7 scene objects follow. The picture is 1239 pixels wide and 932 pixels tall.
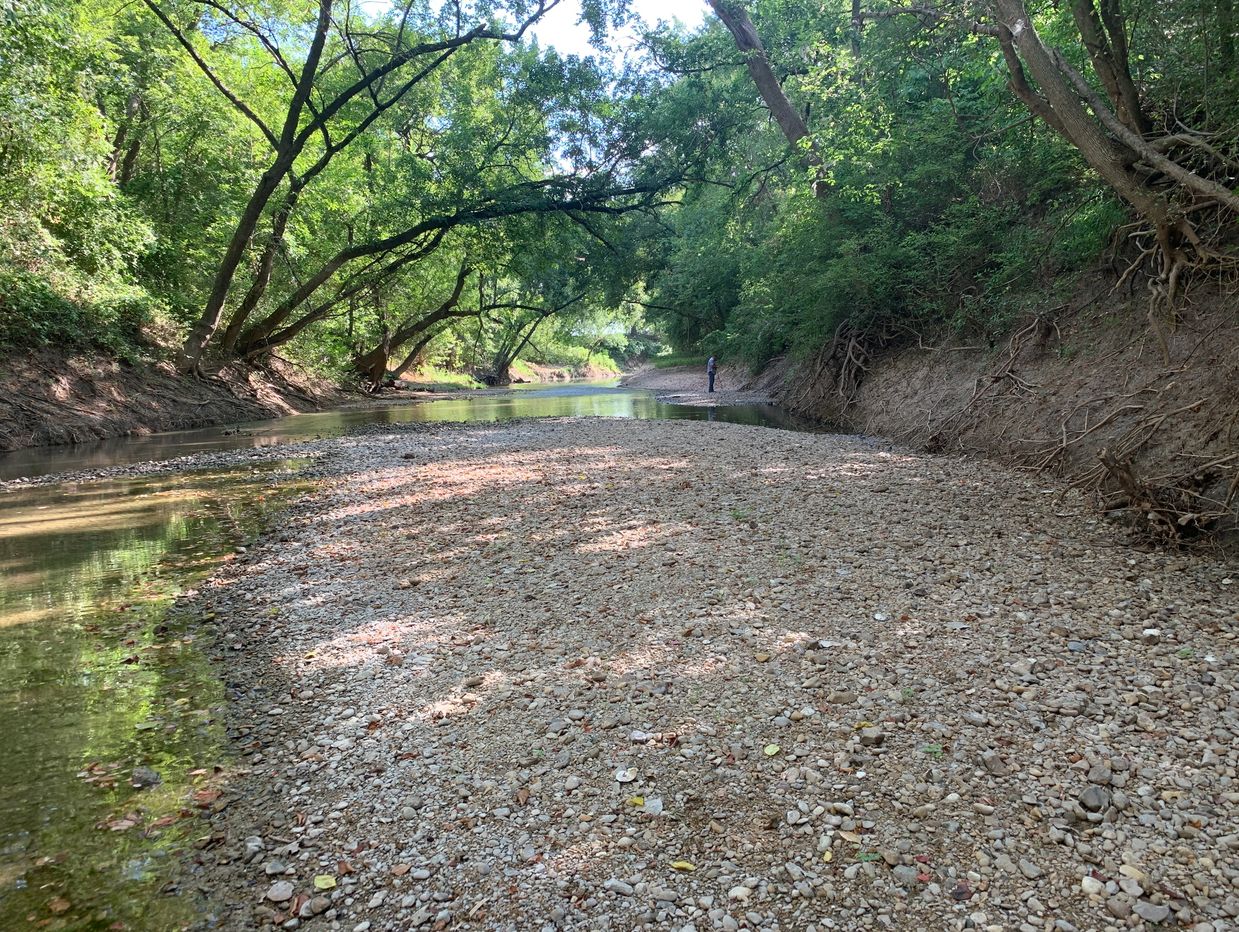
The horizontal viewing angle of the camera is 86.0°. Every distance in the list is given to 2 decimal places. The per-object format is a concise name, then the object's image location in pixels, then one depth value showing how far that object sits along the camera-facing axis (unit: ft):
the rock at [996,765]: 9.95
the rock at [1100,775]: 9.59
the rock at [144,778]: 10.76
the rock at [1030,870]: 8.20
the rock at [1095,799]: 9.13
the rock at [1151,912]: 7.50
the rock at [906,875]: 8.23
